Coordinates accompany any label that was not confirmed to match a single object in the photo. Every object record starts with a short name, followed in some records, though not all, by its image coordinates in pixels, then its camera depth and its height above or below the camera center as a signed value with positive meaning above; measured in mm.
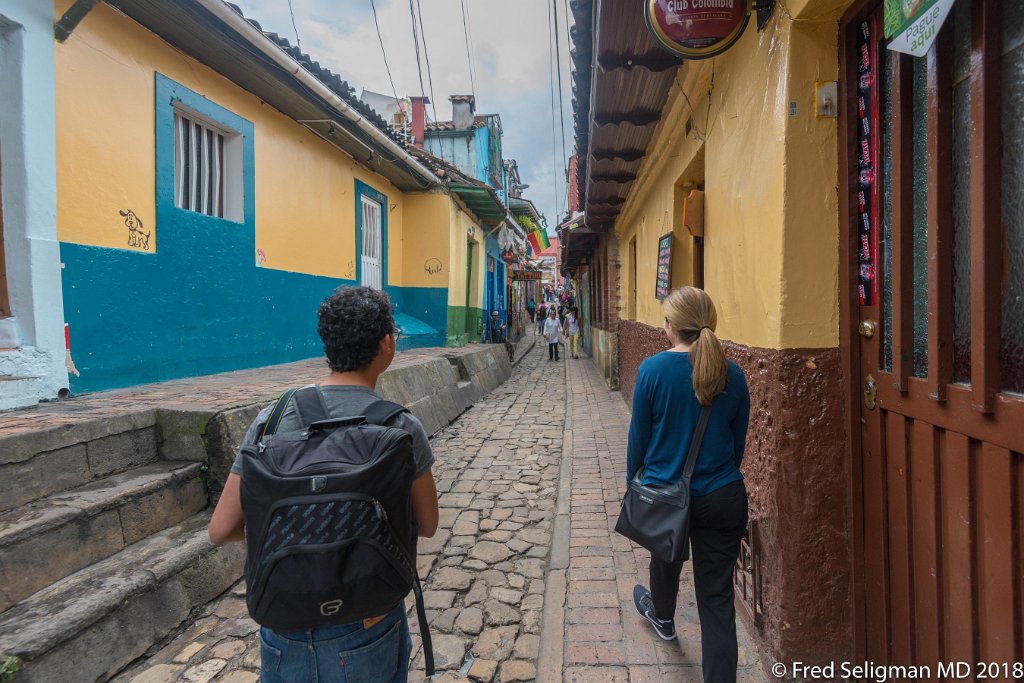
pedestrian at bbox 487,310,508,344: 17062 +348
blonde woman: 2191 -445
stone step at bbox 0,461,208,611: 2426 -935
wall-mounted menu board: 5047 +683
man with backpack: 1295 -452
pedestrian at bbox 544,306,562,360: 17406 +175
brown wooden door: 1538 +3
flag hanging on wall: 23158 +4379
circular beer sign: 2523 +1507
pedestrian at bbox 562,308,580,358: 17906 +173
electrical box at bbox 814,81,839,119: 2256 +1002
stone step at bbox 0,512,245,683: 2236 -1259
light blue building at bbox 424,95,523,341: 18453 +6944
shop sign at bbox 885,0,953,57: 1545 +957
